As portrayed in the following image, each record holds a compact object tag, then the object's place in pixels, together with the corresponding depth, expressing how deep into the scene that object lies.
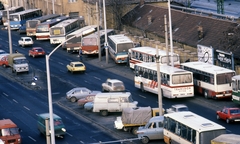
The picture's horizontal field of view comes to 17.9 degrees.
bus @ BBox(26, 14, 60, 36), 116.56
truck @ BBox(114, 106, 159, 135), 59.22
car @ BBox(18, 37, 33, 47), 108.88
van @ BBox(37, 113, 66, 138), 58.75
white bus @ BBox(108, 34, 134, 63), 90.94
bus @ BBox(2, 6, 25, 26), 129.89
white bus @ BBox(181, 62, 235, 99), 69.69
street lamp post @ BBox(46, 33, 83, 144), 45.89
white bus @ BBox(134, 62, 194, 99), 70.69
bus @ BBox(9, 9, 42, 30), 124.94
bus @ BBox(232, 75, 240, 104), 66.56
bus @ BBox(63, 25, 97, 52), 101.44
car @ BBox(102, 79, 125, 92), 75.00
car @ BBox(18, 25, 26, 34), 121.69
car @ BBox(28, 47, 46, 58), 100.31
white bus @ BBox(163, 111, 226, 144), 49.94
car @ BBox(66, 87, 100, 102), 73.97
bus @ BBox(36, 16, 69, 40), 112.12
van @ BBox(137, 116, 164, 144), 55.94
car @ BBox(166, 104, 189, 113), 62.44
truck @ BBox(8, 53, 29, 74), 90.00
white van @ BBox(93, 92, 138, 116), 66.44
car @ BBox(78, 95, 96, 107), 70.94
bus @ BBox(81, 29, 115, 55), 97.12
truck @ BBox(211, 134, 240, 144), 46.88
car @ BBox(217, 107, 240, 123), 60.56
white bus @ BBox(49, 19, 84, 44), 106.75
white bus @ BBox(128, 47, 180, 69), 80.88
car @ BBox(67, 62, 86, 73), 87.94
